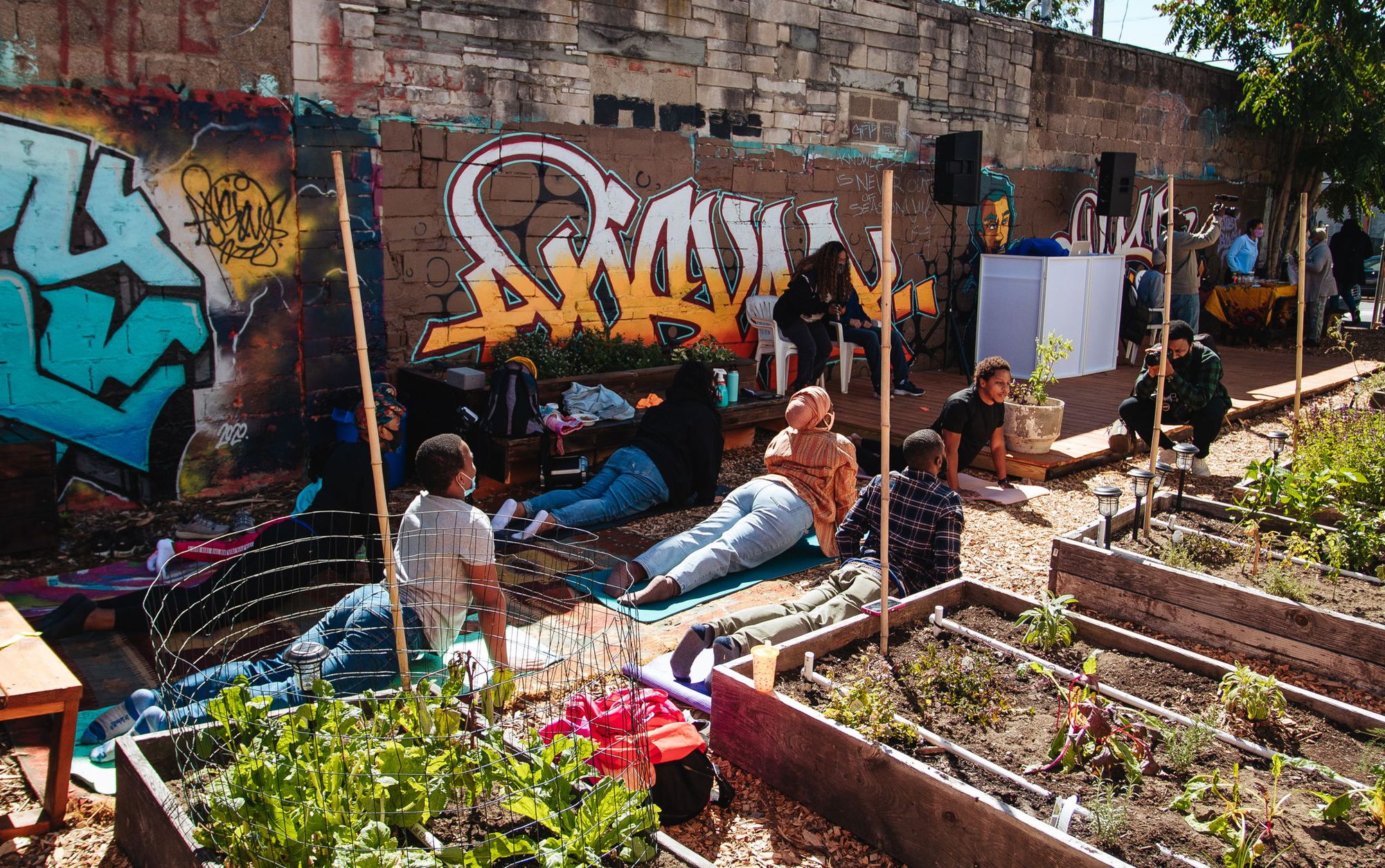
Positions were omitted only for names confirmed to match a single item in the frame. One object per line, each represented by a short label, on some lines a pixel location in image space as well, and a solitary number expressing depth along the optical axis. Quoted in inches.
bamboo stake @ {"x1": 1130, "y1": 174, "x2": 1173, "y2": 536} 258.2
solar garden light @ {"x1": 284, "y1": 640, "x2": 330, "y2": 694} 144.3
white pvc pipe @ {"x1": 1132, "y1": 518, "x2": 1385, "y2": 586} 204.3
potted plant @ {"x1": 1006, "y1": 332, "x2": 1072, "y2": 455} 324.2
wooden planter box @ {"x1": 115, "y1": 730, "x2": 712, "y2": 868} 117.7
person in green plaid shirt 321.7
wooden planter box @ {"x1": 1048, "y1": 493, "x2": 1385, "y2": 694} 180.1
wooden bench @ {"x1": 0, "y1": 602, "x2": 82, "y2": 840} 135.7
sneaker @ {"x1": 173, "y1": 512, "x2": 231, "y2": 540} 259.3
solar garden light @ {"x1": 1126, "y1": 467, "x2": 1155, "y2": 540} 218.7
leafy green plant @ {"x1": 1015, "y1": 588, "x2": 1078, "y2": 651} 176.4
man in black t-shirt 292.7
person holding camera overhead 477.7
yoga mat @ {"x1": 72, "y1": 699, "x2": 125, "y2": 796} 152.3
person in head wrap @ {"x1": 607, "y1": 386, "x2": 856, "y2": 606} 229.5
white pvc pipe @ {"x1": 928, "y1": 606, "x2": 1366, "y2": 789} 147.4
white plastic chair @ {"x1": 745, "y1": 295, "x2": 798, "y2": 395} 401.1
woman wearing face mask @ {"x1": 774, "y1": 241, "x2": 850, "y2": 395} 390.9
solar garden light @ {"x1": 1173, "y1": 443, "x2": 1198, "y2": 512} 233.0
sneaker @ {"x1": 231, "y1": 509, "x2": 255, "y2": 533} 261.1
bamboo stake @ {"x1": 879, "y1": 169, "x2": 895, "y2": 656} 165.0
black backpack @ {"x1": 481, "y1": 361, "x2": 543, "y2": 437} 290.8
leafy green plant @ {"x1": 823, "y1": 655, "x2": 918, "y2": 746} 145.7
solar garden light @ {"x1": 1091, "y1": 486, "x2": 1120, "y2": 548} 205.5
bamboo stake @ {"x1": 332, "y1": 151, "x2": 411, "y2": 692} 146.2
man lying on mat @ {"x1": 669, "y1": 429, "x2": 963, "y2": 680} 195.0
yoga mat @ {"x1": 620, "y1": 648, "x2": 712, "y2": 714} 178.5
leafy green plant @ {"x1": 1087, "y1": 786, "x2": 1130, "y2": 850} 126.3
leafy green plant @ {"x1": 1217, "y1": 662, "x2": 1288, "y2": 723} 154.5
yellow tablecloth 588.7
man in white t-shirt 167.8
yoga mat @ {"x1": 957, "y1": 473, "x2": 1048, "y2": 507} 303.4
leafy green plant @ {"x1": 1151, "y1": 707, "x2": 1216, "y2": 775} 143.6
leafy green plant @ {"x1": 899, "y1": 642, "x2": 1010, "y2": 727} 158.1
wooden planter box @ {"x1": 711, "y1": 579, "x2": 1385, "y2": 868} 126.2
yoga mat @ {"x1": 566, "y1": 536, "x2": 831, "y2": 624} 219.0
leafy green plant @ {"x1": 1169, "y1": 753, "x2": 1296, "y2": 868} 120.3
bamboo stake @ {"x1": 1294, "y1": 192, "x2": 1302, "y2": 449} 285.6
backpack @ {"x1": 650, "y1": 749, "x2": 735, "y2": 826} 143.3
